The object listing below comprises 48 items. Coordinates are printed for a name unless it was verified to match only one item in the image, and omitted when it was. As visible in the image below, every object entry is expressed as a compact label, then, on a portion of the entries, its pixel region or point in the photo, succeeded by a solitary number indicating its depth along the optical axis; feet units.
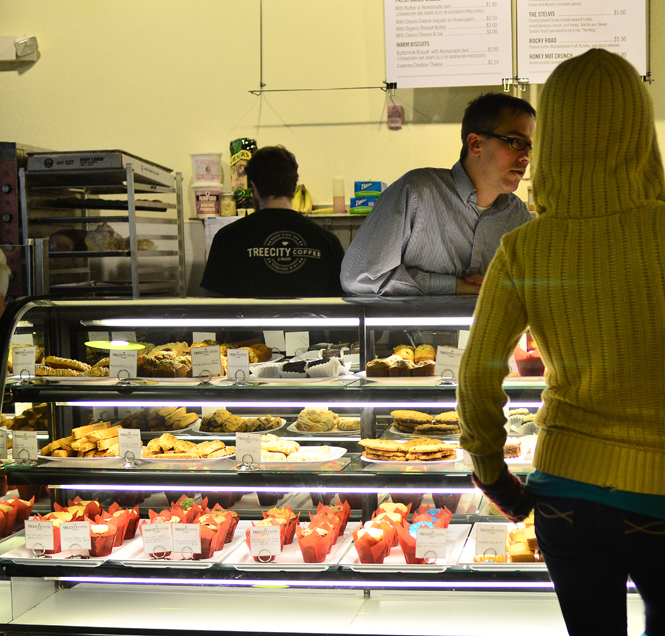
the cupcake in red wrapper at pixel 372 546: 8.09
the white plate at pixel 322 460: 8.37
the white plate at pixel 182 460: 8.49
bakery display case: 8.05
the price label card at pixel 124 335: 8.68
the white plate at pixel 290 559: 8.11
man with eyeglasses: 8.99
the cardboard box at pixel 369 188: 17.44
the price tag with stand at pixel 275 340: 8.45
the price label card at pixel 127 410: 9.01
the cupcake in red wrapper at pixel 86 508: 9.16
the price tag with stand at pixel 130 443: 8.66
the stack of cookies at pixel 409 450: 8.15
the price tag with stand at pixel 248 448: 8.39
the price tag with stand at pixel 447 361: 8.08
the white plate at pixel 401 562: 7.98
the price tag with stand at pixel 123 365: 8.64
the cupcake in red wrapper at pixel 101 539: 8.54
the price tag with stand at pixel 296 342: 8.43
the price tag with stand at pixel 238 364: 8.38
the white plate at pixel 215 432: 8.80
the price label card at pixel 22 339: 8.87
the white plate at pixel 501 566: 7.82
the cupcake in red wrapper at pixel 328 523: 8.43
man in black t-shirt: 13.12
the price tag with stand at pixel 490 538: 8.11
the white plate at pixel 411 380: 8.03
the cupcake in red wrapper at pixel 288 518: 8.66
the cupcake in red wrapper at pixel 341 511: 8.76
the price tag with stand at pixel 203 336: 8.57
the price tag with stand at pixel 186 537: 8.36
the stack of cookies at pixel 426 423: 8.43
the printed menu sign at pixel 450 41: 17.33
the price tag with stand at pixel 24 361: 8.80
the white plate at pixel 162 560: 8.27
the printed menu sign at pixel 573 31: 17.06
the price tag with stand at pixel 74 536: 8.48
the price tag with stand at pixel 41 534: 8.57
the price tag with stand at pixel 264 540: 8.21
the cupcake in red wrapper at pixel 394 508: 8.67
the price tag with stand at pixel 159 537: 8.50
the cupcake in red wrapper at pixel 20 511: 9.21
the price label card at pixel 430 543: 8.05
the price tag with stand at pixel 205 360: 8.46
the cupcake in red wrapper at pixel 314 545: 8.15
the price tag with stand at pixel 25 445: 8.81
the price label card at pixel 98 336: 8.82
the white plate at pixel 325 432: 8.72
